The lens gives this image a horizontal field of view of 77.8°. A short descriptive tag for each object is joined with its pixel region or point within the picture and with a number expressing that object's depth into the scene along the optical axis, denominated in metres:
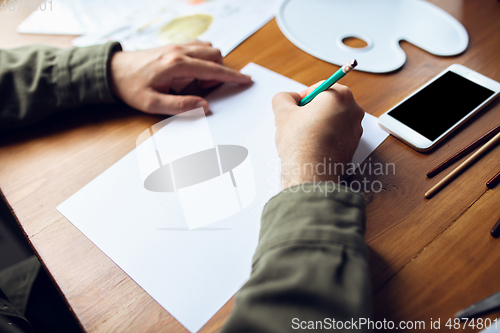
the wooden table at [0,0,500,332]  0.32
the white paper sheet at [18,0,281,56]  0.65
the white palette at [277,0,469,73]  0.56
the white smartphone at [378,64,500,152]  0.43
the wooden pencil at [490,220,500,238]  0.34
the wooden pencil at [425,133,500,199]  0.38
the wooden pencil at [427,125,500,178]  0.39
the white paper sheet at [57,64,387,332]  0.34
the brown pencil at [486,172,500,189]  0.37
